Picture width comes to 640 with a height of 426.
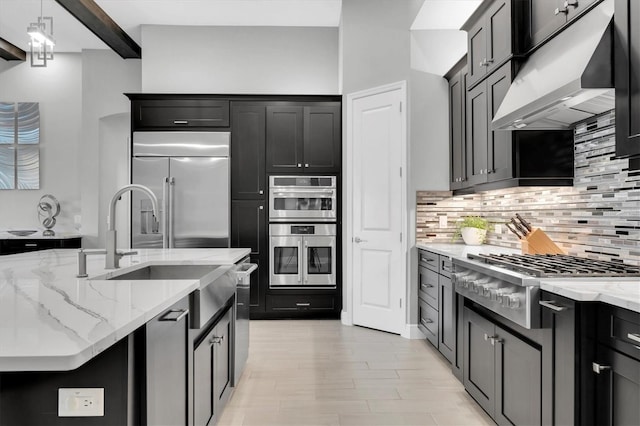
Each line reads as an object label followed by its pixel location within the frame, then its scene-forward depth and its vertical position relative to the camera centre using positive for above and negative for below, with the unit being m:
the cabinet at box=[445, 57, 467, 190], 4.04 +0.87
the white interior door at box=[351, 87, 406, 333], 4.53 +0.04
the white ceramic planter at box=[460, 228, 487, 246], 4.17 -0.19
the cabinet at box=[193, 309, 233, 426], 2.06 -0.81
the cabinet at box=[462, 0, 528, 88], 2.80 +1.22
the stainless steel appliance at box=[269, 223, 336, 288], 5.22 -0.45
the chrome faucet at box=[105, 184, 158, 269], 2.26 -0.15
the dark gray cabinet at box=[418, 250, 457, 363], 3.46 -0.73
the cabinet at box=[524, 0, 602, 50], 2.26 +1.07
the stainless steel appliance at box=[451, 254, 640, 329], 2.00 -0.30
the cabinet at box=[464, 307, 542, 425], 2.06 -0.82
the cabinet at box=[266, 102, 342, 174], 5.27 +0.90
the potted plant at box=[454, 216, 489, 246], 4.18 -0.14
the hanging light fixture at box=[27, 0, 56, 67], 3.43 +1.37
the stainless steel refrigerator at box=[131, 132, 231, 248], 5.13 +0.33
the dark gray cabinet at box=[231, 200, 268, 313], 5.22 -0.14
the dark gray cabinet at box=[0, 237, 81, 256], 5.69 -0.37
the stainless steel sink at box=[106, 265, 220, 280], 2.70 -0.34
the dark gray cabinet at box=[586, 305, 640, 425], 1.48 -0.53
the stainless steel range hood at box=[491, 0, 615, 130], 1.96 +0.66
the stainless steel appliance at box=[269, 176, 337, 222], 5.23 +0.20
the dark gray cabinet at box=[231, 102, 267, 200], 5.24 +0.75
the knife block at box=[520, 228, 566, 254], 2.94 -0.19
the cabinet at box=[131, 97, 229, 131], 5.24 +1.17
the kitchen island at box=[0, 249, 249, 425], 1.01 -0.30
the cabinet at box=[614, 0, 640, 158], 1.78 +0.57
